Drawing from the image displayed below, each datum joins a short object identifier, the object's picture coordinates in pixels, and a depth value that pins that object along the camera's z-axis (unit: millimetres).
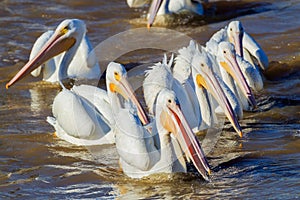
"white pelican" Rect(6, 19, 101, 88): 16609
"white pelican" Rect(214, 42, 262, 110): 14594
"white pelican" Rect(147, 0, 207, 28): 20859
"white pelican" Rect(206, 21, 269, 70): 16016
